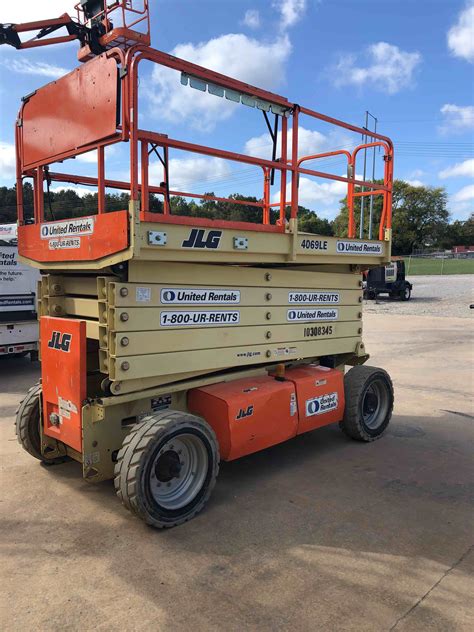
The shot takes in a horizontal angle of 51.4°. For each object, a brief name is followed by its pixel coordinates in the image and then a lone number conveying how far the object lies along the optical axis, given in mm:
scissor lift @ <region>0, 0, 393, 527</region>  3705
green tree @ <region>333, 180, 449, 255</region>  73188
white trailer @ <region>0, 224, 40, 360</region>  8797
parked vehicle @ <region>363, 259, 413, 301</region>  25548
